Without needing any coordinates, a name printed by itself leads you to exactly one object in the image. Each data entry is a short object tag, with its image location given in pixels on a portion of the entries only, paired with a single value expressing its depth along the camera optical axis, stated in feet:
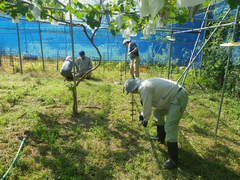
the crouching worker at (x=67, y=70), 19.39
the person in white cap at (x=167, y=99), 6.97
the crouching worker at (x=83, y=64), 21.70
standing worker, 18.44
